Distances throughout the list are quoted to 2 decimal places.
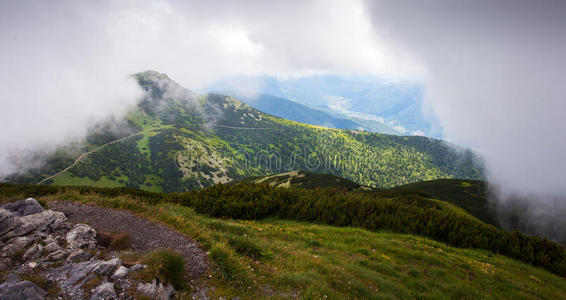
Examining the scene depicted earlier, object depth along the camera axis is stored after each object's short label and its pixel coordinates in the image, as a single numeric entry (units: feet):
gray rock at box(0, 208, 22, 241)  31.65
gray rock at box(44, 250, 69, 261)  28.19
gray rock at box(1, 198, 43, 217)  40.57
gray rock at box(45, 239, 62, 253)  29.89
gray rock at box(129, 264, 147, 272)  24.84
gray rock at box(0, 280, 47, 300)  19.75
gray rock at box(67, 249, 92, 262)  28.55
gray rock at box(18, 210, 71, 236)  34.53
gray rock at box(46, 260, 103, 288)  23.47
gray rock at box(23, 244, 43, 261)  27.86
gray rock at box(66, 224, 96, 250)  32.45
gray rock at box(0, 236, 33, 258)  27.63
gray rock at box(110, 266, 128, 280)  23.72
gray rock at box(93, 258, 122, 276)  24.54
